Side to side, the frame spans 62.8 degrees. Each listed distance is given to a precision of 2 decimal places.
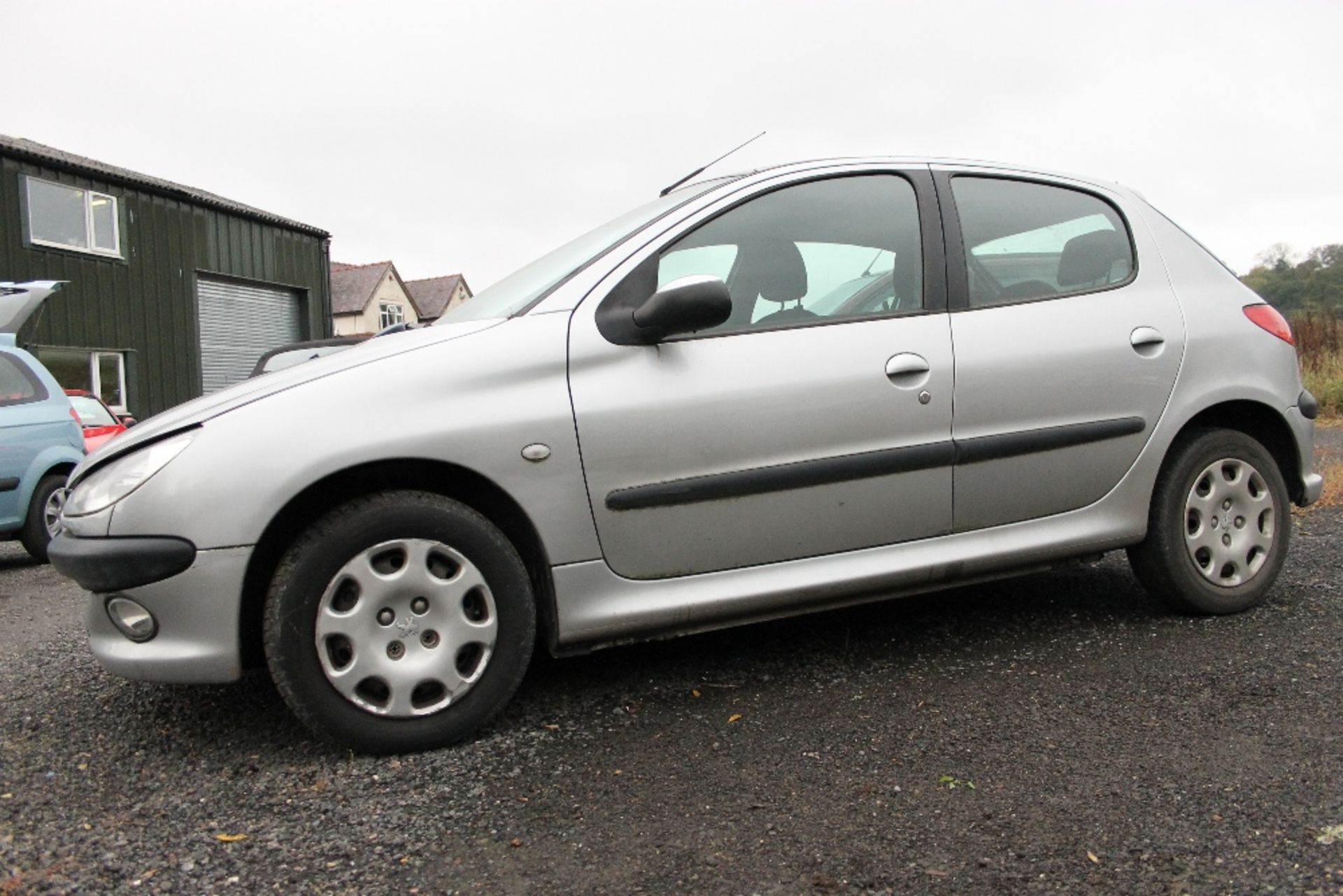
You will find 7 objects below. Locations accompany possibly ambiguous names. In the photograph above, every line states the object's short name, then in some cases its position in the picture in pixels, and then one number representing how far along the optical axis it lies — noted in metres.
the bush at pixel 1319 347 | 16.64
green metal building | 17.59
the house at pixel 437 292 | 63.66
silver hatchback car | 2.65
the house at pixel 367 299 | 51.72
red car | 8.29
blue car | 6.90
